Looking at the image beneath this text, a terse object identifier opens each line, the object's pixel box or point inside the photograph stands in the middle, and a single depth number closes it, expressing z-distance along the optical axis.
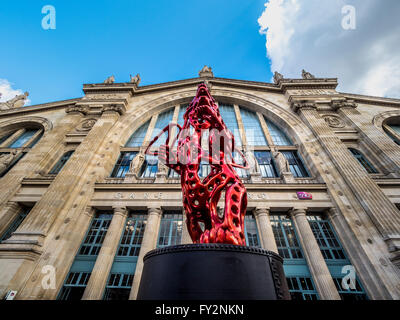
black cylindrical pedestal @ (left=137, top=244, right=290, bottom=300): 2.90
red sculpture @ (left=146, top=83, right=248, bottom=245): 4.29
